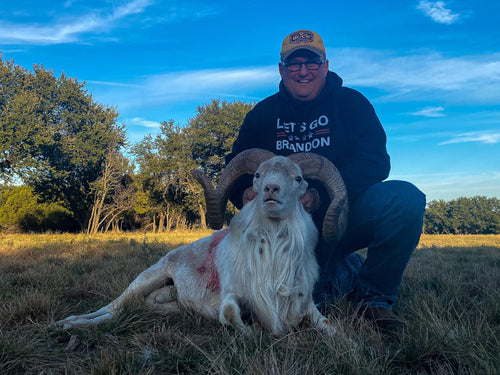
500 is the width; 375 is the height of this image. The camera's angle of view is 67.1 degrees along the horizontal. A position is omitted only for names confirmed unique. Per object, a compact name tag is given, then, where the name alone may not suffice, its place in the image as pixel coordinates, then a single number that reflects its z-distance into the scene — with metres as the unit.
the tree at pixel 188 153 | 31.73
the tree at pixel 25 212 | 28.88
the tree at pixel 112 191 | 27.44
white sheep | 3.28
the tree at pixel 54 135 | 25.27
